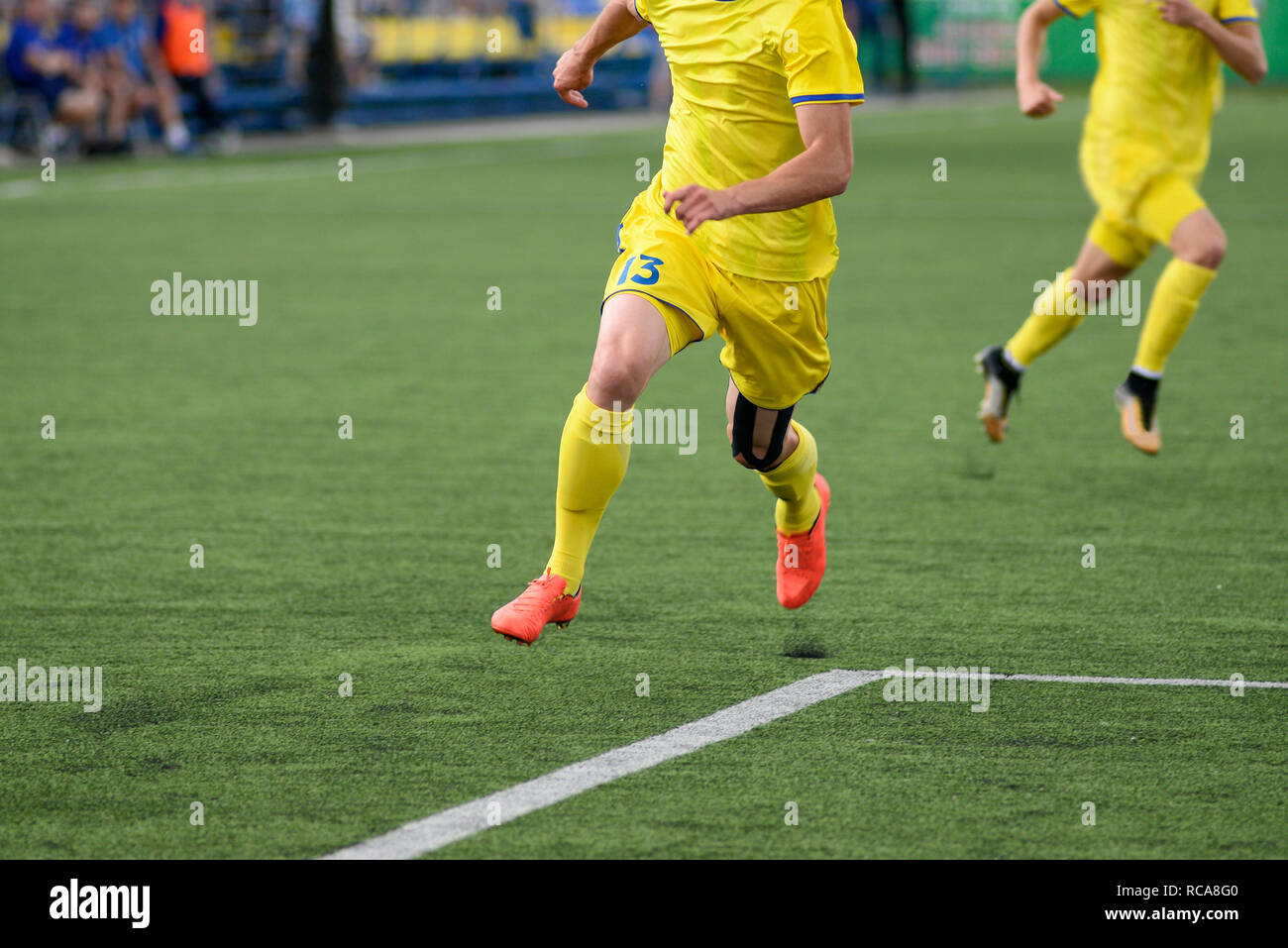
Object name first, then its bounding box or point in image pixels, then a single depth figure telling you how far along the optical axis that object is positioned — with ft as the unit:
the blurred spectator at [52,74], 71.92
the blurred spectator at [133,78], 77.05
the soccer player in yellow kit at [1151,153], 25.43
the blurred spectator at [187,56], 80.74
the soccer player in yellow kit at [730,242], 15.52
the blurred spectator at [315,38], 95.30
